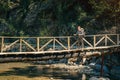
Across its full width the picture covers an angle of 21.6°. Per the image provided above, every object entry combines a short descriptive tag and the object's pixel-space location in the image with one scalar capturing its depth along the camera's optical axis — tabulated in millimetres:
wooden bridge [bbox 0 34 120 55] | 26331
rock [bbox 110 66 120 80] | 31366
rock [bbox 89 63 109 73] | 33806
